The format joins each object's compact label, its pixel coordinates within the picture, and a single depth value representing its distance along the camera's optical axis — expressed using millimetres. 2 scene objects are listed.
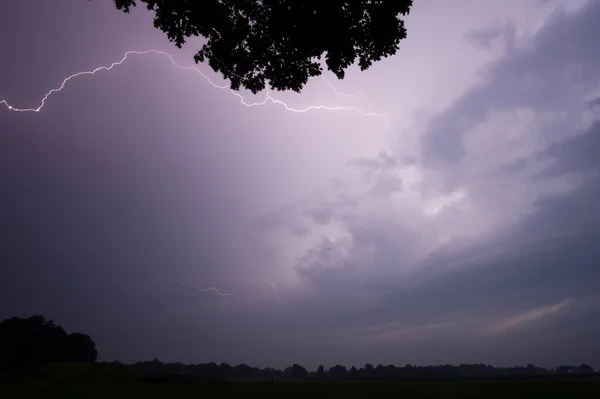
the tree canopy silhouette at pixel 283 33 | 10219
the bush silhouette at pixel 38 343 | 69438
